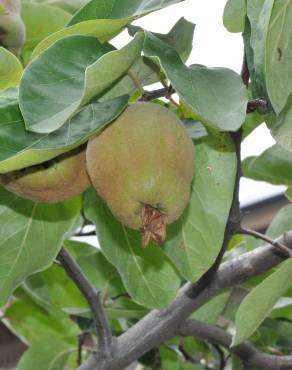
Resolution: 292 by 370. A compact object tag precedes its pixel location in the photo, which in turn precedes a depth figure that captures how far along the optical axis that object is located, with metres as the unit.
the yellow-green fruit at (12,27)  1.07
